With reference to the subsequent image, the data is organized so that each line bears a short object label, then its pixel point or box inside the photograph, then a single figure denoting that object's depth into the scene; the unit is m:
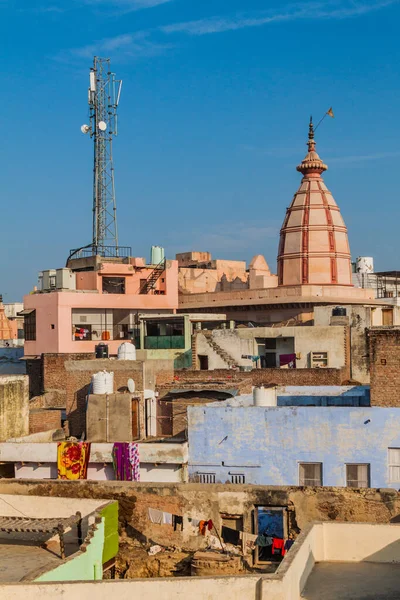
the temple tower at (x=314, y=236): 50.44
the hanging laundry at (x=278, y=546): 18.42
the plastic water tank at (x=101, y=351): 34.81
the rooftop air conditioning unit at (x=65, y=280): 45.59
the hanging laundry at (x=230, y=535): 18.62
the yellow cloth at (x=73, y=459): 23.23
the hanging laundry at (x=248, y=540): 18.52
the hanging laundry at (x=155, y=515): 19.05
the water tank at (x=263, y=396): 23.55
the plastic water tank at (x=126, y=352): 30.36
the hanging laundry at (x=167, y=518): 18.98
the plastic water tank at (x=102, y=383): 25.58
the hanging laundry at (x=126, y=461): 22.73
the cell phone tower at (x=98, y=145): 52.84
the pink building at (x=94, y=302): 44.12
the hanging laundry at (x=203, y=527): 18.73
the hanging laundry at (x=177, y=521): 18.91
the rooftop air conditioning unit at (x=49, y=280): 46.38
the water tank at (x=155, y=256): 50.38
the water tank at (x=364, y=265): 66.69
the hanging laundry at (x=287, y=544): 18.19
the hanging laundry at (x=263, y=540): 18.66
